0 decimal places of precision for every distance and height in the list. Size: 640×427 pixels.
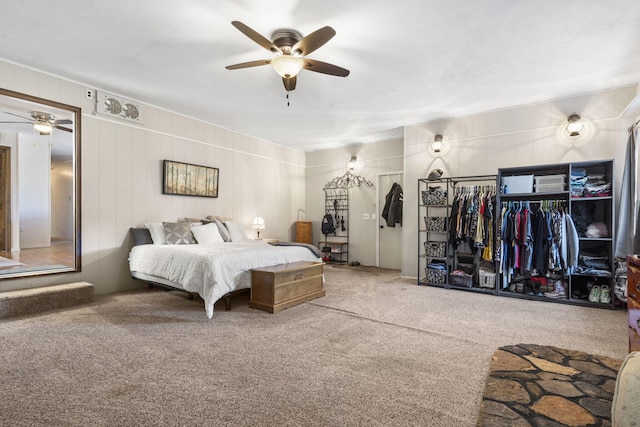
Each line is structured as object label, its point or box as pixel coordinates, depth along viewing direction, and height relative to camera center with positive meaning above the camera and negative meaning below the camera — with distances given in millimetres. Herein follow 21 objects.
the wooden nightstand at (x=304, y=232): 7266 -520
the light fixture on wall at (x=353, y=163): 6914 +1028
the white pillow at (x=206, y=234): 4668 -382
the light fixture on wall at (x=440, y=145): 5105 +1065
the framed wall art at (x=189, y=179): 4930 +479
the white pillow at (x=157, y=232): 4418 -344
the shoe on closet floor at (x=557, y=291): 3967 -1003
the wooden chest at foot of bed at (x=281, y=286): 3445 -885
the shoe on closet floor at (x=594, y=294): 3750 -975
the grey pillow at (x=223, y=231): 5066 -369
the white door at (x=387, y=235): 6383 -510
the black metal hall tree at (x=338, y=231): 7090 -476
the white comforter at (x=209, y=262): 3285 -635
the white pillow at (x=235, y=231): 5295 -380
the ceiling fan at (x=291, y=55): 2691 +1395
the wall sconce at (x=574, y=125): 4074 +1133
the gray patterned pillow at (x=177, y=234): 4445 -369
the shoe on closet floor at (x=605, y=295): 3693 -971
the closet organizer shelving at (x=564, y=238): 3803 -314
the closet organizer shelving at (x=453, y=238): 4508 -423
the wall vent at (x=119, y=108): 4211 +1390
